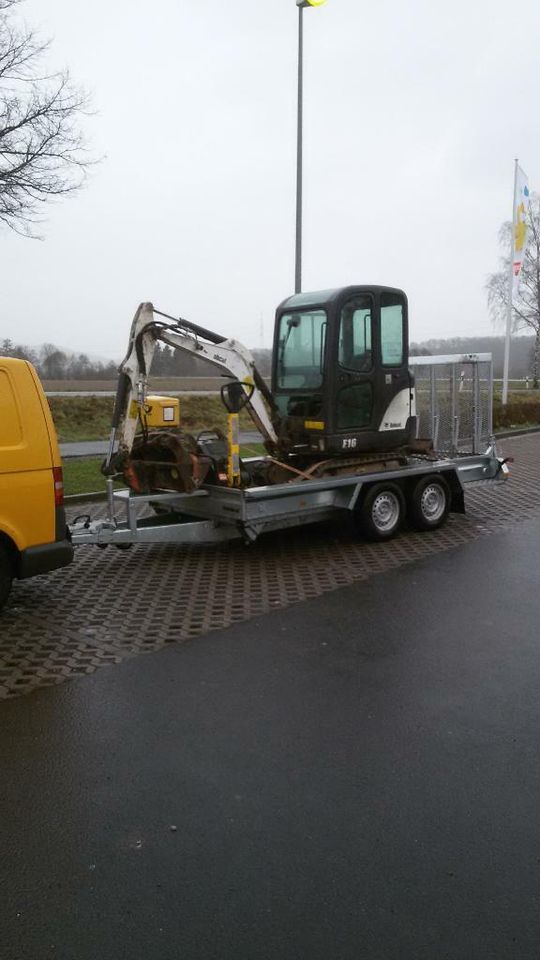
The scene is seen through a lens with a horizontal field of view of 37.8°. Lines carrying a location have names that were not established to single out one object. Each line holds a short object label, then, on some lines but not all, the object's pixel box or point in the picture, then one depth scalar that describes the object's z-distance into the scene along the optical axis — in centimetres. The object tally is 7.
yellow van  620
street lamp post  1452
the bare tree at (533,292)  4978
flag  2642
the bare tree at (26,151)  1253
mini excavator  824
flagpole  2670
